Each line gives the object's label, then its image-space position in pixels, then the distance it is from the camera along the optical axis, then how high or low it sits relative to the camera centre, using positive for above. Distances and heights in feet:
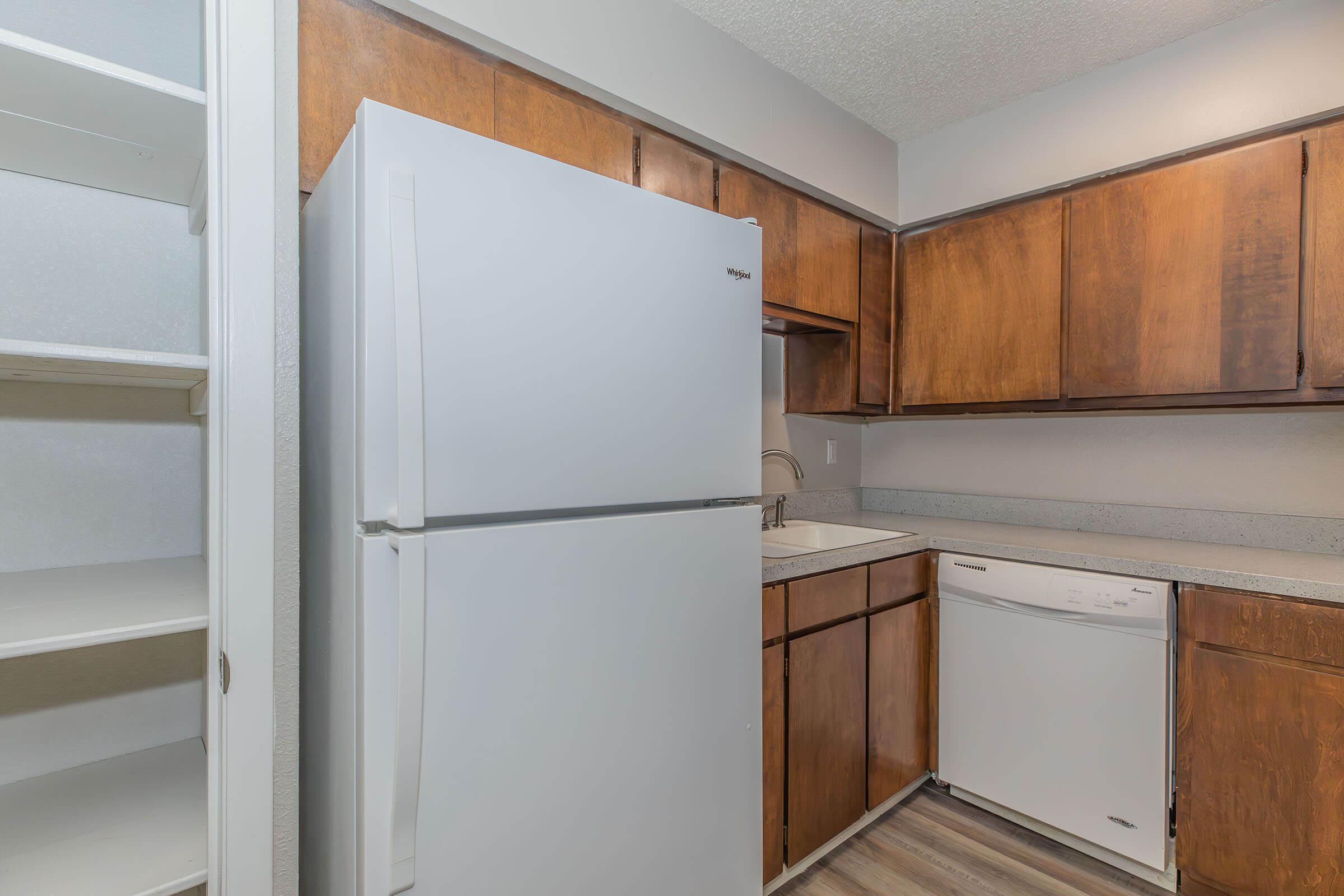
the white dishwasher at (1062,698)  5.53 -2.51
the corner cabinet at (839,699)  5.34 -2.50
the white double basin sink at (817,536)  7.58 -1.18
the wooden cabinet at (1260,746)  4.76 -2.47
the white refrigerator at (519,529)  2.79 -0.47
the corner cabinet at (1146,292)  5.57 +1.60
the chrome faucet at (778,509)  7.75 -0.86
